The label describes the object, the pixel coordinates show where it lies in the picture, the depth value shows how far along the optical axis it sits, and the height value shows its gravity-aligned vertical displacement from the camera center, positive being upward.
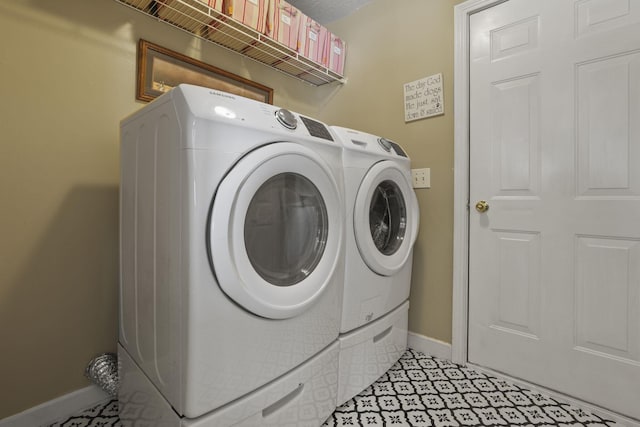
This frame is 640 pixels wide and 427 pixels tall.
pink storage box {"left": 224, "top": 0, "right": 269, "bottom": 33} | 1.44 +0.99
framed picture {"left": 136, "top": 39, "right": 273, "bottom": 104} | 1.41 +0.72
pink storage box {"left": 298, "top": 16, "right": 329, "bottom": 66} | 1.83 +1.08
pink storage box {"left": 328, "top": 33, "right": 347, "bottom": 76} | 2.07 +1.11
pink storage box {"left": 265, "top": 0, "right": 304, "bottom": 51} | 1.63 +1.06
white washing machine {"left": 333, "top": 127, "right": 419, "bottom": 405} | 1.24 -0.19
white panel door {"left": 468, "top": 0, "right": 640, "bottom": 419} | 1.25 +0.09
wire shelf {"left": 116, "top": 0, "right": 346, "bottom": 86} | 1.37 +0.94
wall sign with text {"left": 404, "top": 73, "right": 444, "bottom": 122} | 1.75 +0.69
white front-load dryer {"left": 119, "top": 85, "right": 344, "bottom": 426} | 0.79 -0.15
